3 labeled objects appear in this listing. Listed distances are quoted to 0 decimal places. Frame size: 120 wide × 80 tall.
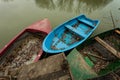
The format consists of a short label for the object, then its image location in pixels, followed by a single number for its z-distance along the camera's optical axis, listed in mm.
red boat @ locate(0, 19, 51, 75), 2393
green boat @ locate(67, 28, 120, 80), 1896
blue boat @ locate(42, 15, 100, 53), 2460
